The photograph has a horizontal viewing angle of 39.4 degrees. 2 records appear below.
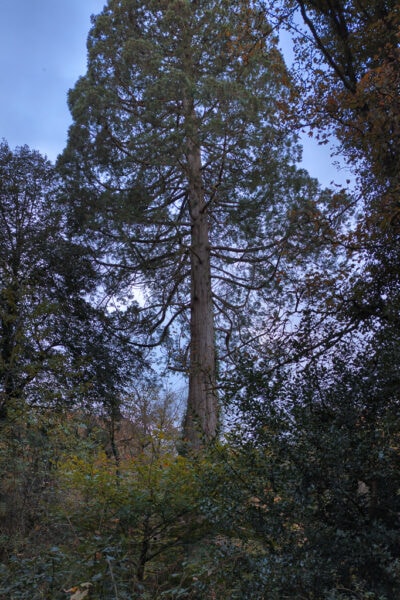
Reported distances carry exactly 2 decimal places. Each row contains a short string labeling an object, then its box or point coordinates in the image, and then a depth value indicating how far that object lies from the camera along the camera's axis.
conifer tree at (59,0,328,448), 8.27
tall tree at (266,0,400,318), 4.46
